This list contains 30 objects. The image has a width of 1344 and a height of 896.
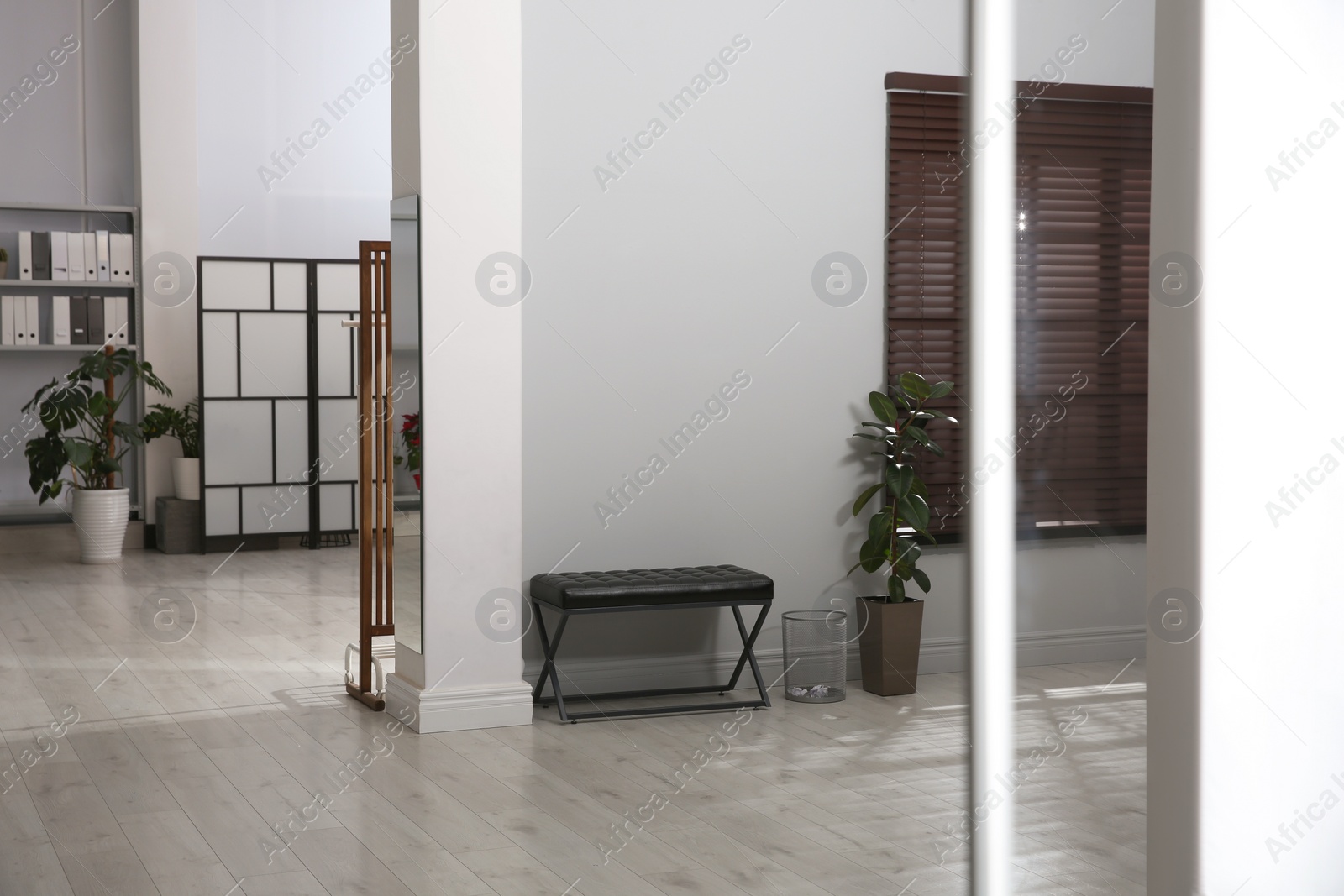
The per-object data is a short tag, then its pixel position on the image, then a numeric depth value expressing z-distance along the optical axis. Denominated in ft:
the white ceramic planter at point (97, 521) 24.56
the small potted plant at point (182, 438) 26.05
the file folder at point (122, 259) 26.50
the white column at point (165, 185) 26.68
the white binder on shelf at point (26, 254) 25.76
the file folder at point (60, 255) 25.88
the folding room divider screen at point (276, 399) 26.02
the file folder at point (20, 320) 25.68
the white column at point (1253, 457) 3.27
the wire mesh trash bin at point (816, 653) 14.42
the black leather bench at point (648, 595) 13.03
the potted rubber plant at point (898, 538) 14.66
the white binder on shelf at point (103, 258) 26.30
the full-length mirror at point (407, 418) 12.95
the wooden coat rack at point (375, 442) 13.69
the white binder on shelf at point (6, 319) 25.61
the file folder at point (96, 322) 26.37
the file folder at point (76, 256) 26.07
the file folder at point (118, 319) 26.63
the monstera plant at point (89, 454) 24.56
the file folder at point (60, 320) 26.04
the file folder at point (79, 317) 26.25
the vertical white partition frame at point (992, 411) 3.58
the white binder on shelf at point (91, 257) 26.23
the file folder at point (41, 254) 26.05
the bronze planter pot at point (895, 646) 14.64
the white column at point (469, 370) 12.80
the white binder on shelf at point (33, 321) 25.77
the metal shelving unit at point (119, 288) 26.32
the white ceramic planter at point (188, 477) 26.22
